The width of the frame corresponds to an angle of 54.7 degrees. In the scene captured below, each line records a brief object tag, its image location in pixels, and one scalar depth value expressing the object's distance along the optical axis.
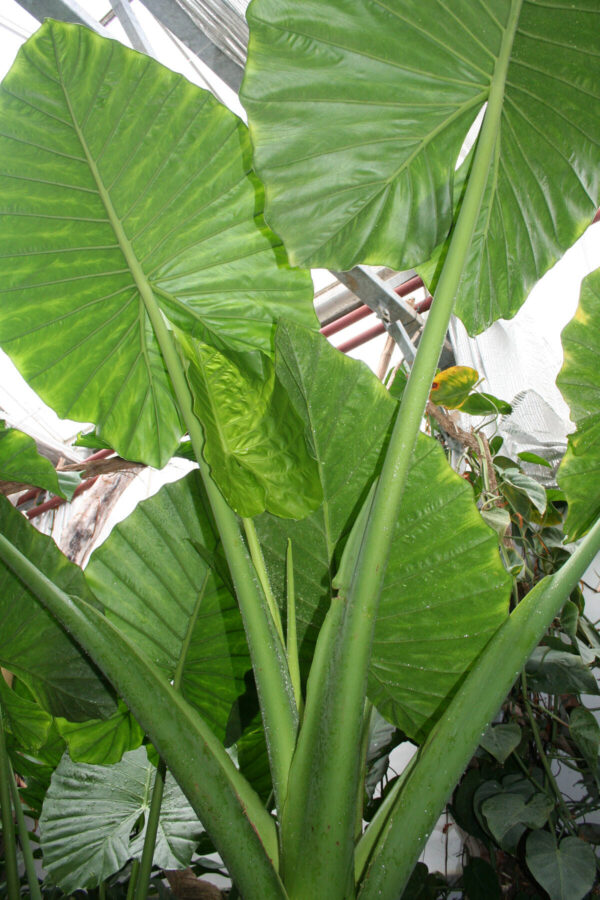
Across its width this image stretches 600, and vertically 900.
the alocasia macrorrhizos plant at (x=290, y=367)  0.50
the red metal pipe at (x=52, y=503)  4.19
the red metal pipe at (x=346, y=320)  3.46
